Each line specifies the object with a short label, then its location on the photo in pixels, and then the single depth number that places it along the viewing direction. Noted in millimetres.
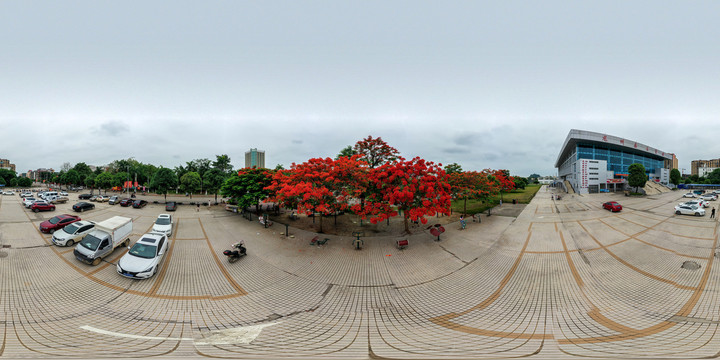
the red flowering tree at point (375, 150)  25203
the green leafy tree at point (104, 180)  37125
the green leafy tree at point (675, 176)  59625
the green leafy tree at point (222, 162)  43156
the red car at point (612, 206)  22038
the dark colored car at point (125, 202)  24703
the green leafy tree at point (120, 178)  40444
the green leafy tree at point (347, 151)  26531
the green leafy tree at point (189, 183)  29203
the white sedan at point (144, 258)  8000
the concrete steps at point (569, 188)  52869
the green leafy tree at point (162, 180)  29375
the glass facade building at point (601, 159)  46672
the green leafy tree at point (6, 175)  59112
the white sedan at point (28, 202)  21641
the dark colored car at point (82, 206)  21172
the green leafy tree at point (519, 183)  54838
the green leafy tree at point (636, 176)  38781
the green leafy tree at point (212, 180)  30062
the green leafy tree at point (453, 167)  32756
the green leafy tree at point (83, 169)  54656
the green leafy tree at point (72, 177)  48250
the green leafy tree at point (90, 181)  43525
